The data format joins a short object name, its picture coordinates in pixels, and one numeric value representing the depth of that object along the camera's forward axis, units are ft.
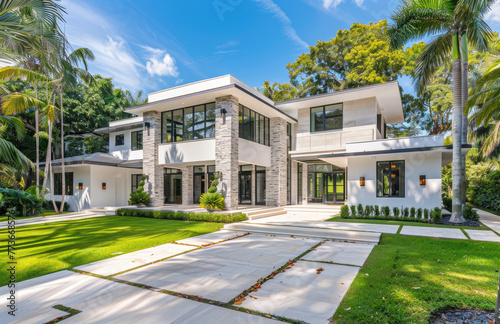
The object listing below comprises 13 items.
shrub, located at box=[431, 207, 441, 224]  37.58
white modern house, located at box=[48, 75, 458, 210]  43.52
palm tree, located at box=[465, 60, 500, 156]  25.92
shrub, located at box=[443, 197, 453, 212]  54.06
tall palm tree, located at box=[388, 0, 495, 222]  36.22
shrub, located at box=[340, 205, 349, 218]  43.61
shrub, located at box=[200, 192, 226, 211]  44.55
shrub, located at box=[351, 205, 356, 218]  43.80
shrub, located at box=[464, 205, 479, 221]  38.60
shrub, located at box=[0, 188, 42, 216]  49.32
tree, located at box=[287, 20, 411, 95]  77.00
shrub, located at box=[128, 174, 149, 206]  53.01
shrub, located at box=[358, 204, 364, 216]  43.37
